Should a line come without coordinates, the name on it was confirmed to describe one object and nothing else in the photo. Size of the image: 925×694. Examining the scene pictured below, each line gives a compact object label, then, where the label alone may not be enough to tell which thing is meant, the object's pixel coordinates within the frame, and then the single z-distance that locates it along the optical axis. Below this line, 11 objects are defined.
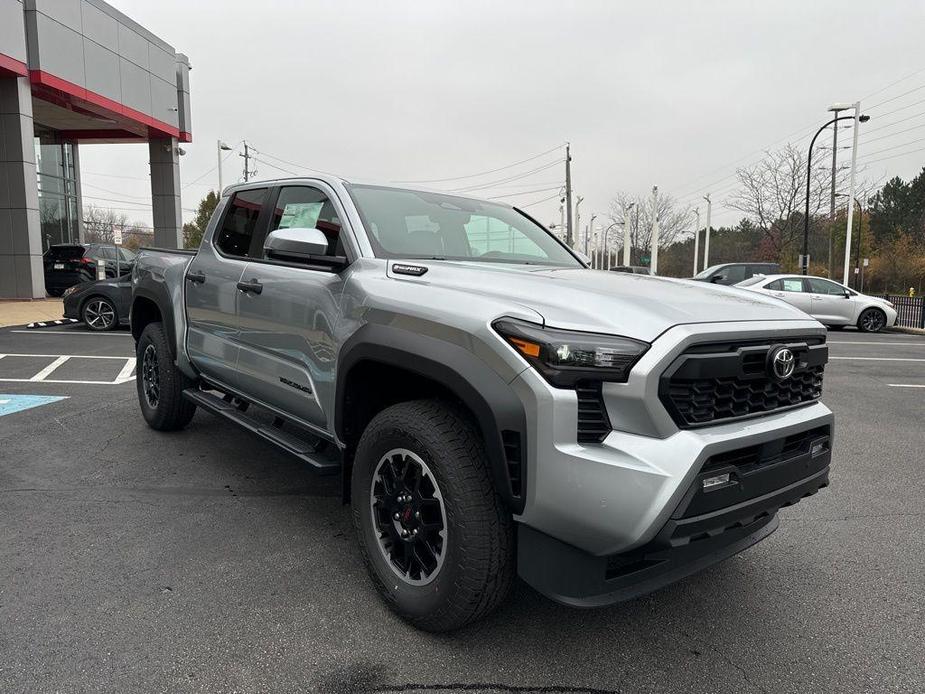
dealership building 17.11
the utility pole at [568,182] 46.09
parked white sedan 16.97
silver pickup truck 2.08
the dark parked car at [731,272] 20.25
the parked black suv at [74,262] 17.94
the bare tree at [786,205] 48.34
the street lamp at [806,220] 26.31
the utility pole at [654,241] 43.41
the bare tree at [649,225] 71.69
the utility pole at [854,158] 27.06
